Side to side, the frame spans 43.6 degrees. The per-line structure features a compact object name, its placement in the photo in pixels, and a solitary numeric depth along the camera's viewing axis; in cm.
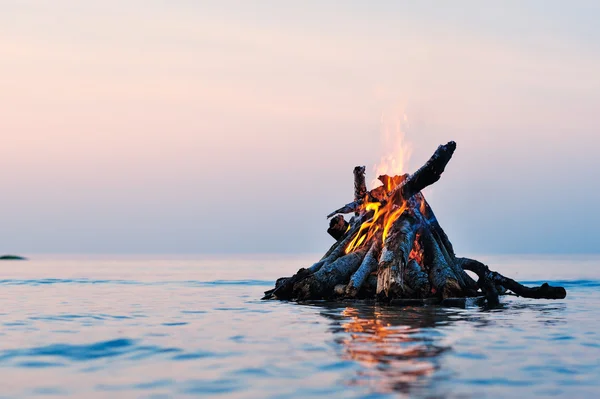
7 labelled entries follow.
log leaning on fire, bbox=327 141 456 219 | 2698
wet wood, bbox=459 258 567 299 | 2770
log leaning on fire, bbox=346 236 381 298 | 2591
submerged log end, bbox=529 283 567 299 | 2862
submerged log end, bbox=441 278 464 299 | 2533
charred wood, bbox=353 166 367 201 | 3072
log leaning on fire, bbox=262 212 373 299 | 2730
